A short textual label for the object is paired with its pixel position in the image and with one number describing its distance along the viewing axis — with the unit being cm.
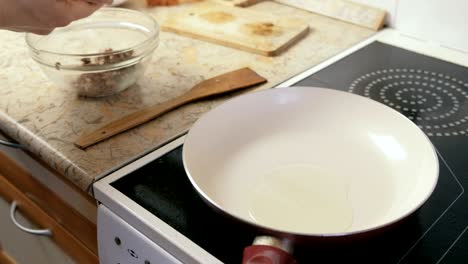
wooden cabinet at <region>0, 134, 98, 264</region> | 75
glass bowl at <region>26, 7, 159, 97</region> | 81
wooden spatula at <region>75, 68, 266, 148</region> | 74
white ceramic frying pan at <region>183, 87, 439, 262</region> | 58
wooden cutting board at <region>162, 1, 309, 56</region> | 99
